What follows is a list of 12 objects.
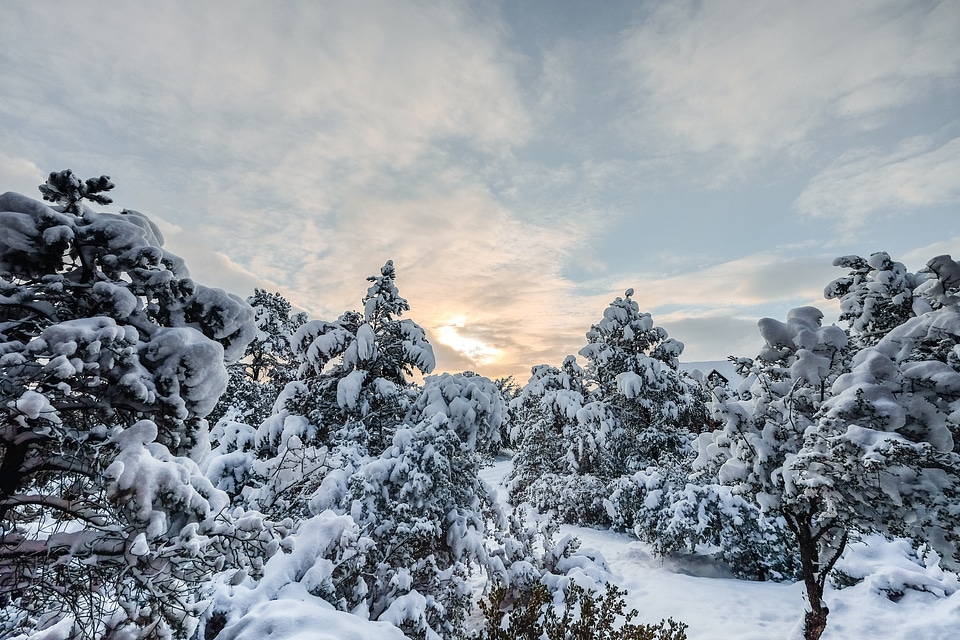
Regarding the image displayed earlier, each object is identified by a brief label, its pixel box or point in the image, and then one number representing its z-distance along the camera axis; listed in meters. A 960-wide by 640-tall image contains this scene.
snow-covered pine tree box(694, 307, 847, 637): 4.46
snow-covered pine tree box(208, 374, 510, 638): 5.50
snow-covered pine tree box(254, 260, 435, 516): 7.49
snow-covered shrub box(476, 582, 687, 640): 4.25
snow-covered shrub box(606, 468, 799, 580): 8.80
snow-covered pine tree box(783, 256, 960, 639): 3.39
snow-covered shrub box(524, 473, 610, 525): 13.64
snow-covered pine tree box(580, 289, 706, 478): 14.37
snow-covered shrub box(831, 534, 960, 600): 6.69
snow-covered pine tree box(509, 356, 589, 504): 15.02
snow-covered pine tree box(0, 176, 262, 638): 2.58
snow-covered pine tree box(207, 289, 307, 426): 15.91
